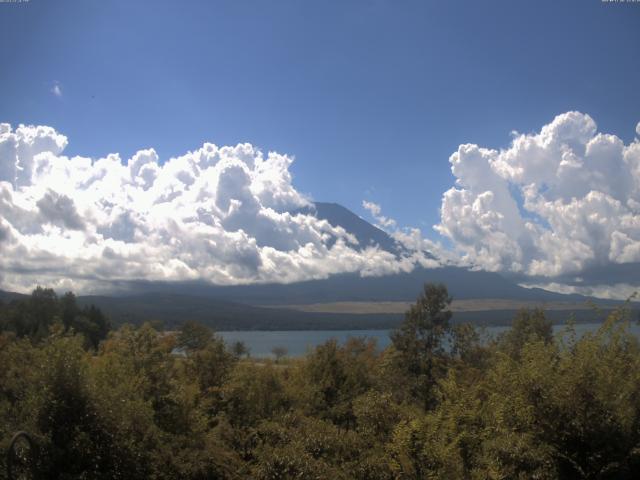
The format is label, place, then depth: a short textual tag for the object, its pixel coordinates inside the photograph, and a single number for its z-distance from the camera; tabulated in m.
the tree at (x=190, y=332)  65.88
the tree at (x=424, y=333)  34.72
